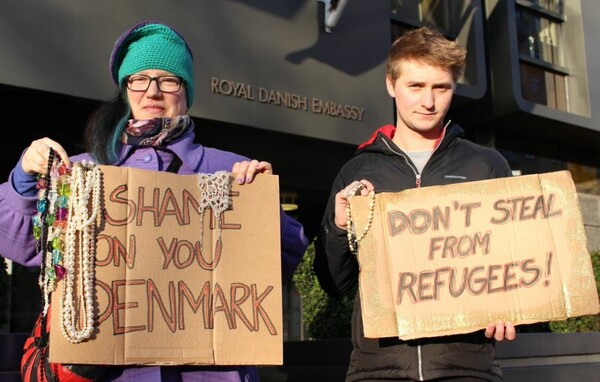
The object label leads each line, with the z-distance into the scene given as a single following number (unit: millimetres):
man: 2271
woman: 2037
